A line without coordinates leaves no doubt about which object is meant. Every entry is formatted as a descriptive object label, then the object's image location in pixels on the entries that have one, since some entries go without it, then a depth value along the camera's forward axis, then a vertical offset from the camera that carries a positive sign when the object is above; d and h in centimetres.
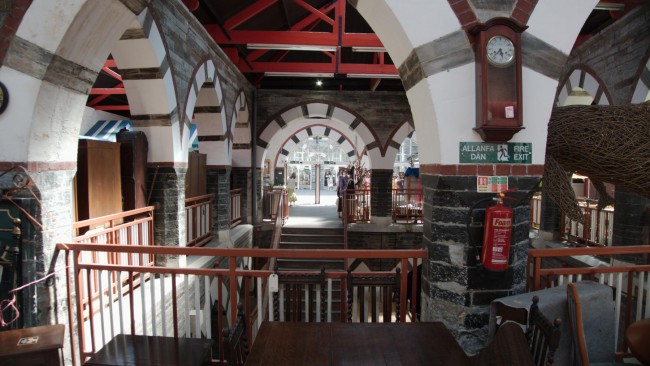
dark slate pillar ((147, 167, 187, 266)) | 455 -43
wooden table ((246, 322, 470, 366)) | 157 -87
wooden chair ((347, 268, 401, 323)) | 246 -85
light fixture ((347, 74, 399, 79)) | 745 +212
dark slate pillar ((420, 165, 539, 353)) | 253 -69
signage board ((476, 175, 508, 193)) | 253 -10
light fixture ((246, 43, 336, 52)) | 607 +228
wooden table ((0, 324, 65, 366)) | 187 -99
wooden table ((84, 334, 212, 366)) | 190 -106
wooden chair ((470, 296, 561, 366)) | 156 -84
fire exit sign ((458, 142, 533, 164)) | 252 +13
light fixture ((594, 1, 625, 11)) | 507 +247
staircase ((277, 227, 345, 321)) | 679 -172
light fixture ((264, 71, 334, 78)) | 813 +248
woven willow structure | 257 +17
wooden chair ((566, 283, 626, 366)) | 180 -86
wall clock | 238 +67
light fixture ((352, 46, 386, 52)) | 617 +227
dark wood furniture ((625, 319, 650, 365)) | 195 -100
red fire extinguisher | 242 -46
